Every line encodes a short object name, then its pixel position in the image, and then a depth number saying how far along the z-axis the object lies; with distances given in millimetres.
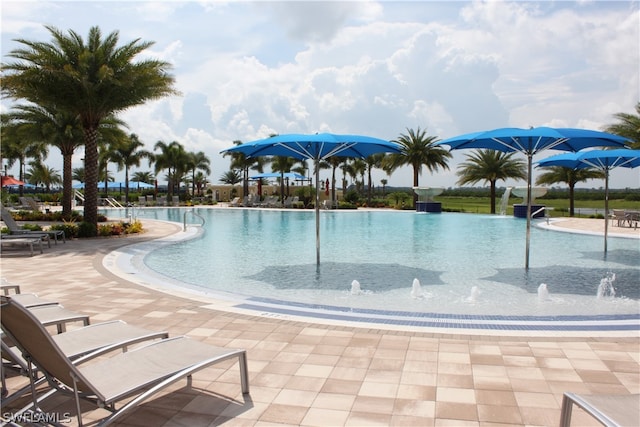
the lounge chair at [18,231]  13653
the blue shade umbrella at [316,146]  10008
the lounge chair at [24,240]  12422
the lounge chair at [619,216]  20625
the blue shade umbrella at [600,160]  12271
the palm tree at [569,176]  33688
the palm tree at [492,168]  35531
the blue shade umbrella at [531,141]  9367
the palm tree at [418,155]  37406
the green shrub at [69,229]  16031
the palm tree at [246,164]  48469
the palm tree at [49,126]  24438
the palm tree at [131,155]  49906
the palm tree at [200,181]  65988
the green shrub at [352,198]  40562
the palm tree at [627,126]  23422
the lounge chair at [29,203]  26580
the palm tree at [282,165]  44000
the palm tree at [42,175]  49562
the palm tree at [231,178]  72625
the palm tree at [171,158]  51188
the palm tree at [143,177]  85875
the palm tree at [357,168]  49772
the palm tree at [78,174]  70875
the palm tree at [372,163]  45997
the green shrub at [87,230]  16422
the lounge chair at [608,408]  2564
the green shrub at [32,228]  15708
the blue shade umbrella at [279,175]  45062
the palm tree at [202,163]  58931
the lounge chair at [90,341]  3641
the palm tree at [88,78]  16188
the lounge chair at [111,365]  2955
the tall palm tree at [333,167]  39875
